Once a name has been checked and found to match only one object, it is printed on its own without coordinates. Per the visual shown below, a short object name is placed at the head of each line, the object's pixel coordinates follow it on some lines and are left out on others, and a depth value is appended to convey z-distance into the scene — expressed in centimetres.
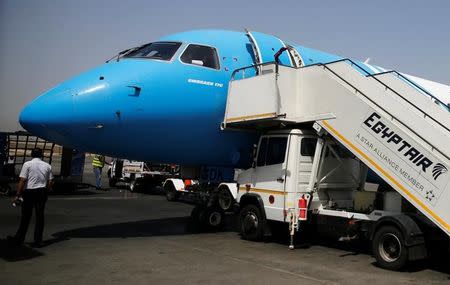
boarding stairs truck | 746
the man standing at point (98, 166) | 2294
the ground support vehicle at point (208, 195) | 1123
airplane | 864
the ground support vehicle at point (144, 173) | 2278
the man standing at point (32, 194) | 873
